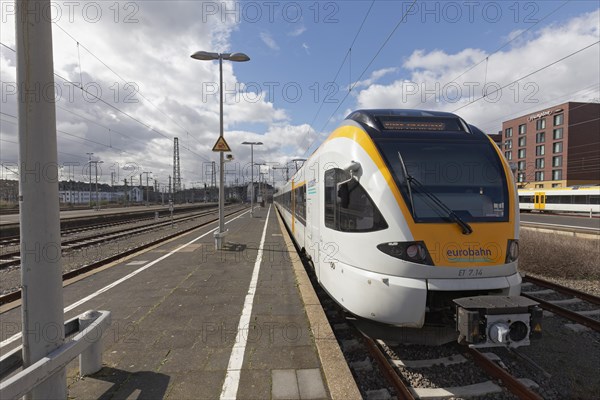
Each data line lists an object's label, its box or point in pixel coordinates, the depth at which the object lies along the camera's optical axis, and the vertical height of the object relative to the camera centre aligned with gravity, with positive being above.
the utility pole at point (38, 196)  2.50 -0.06
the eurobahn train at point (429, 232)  3.71 -0.50
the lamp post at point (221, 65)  11.95 +4.48
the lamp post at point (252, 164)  34.34 +2.55
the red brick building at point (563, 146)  60.59 +7.65
